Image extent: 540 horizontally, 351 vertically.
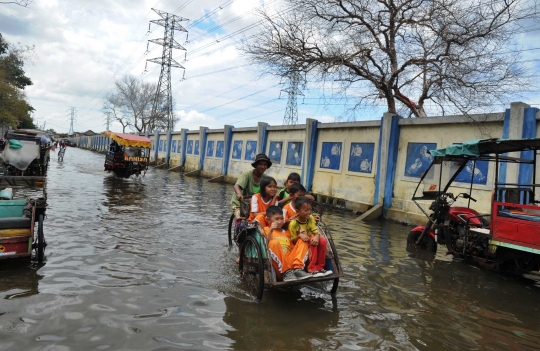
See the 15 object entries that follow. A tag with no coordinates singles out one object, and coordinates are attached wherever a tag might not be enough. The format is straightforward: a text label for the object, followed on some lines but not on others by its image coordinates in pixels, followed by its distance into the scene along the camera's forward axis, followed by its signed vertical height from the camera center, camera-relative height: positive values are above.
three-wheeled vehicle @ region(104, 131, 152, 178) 18.95 +0.14
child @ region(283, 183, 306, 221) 4.85 -0.33
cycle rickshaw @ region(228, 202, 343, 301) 4.05 -1.06
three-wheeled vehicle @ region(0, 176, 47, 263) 4.61 -0.99
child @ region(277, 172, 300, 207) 5.27 -0.29
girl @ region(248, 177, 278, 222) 5.12 -0.38
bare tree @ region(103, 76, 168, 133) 60.31 +8.65
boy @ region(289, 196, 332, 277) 4.21 -0.69
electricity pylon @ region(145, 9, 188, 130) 44.88 +12.27
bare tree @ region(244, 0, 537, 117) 14.01 +5.04
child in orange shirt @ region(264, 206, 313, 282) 4.08 -0.87
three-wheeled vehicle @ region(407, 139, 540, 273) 5.39 -0.50
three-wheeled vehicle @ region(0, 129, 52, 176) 13.20 -0.17
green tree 29.53 +4.64
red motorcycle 6.29 -0.76
